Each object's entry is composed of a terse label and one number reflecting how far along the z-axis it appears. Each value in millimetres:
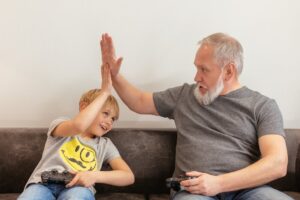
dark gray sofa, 1953
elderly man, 1694
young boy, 1670
